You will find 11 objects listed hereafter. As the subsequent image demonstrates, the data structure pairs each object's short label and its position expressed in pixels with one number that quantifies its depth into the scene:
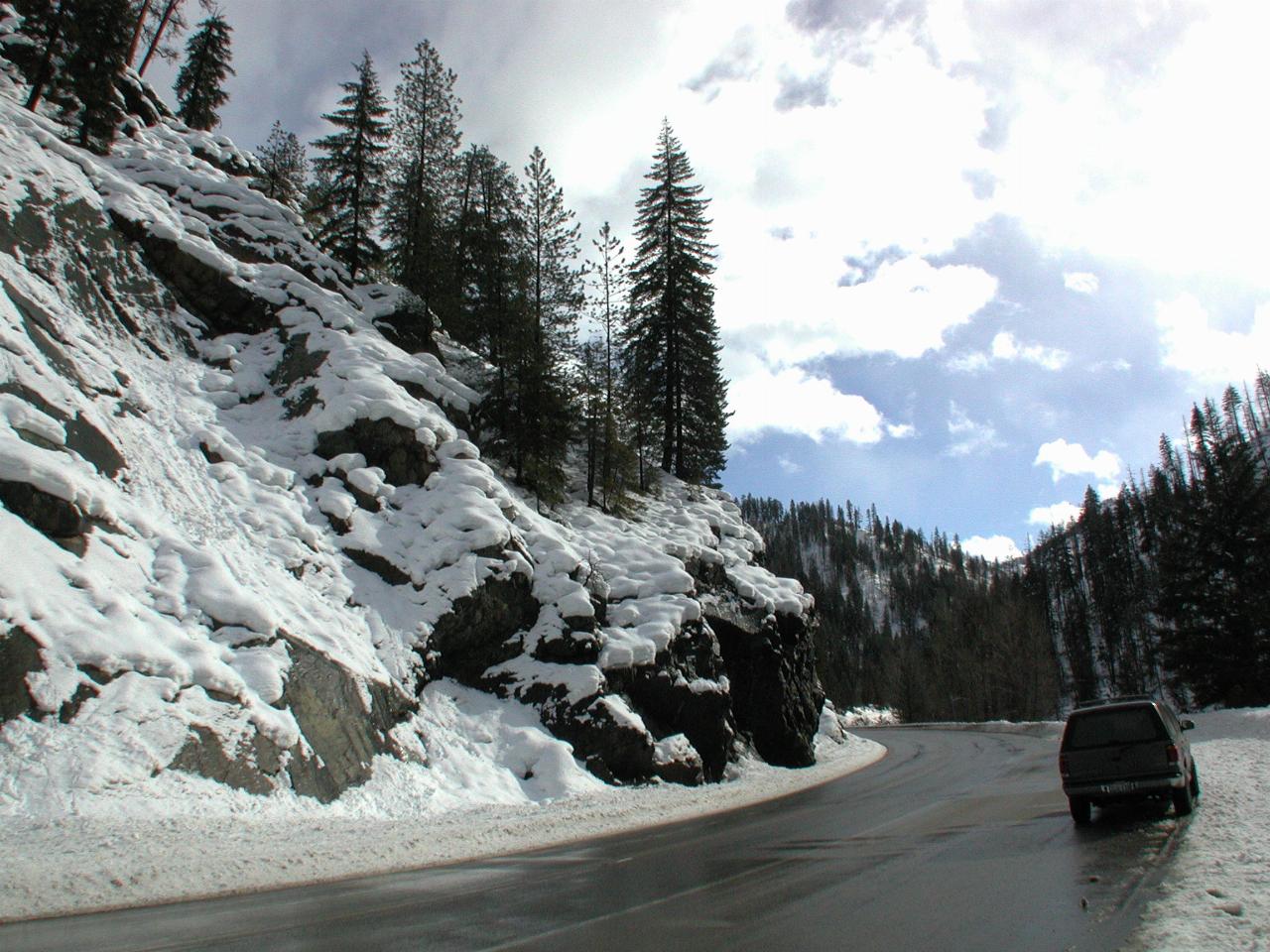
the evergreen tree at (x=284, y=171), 34.25
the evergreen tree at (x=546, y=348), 25.11
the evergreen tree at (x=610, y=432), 27.36
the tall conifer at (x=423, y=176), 29.80
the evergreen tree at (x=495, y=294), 25.41
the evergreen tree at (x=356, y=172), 30.92
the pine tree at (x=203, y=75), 39.22
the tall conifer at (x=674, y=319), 34.56
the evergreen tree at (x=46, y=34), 24.06
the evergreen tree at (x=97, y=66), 24.48
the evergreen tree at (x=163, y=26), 32.75
